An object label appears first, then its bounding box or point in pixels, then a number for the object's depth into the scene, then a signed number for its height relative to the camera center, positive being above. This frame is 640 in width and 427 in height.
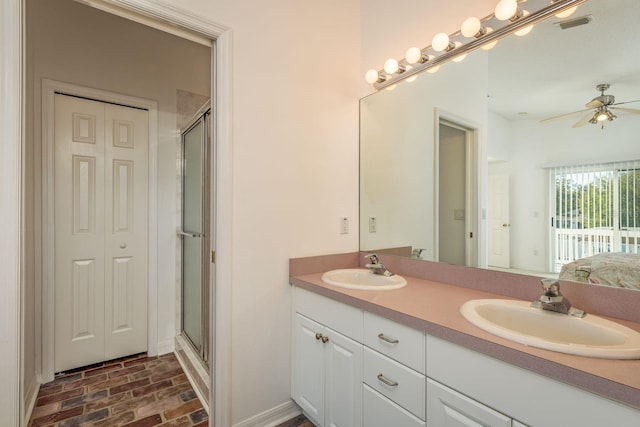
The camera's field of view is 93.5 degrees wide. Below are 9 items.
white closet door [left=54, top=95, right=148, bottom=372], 2.11 -0.13
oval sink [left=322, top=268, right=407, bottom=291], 1.64 -0.36
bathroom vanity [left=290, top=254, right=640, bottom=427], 0.70 -0.47
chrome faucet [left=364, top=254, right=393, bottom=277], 1.69 -0.30
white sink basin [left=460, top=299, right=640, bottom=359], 0.75 -0.35
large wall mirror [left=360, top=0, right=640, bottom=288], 1.05 +0.27
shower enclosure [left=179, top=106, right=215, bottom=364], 2.03 -0.15
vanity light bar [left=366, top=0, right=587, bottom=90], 1.18 +0.81
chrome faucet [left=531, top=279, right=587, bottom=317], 1.02 -0.30
